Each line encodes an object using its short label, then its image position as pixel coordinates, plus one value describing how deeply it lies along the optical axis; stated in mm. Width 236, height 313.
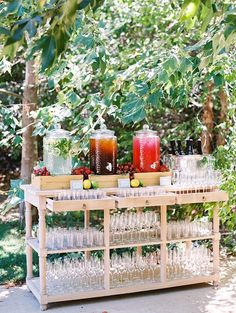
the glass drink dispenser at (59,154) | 3355
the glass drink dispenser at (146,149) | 3525
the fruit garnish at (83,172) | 3360
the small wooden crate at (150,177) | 3479
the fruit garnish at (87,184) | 3291
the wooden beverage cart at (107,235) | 3221
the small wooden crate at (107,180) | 3377
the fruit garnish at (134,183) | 3402
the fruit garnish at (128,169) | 3466
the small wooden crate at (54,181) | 3281
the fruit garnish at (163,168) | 3561
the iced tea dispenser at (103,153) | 3420
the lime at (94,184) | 3315
